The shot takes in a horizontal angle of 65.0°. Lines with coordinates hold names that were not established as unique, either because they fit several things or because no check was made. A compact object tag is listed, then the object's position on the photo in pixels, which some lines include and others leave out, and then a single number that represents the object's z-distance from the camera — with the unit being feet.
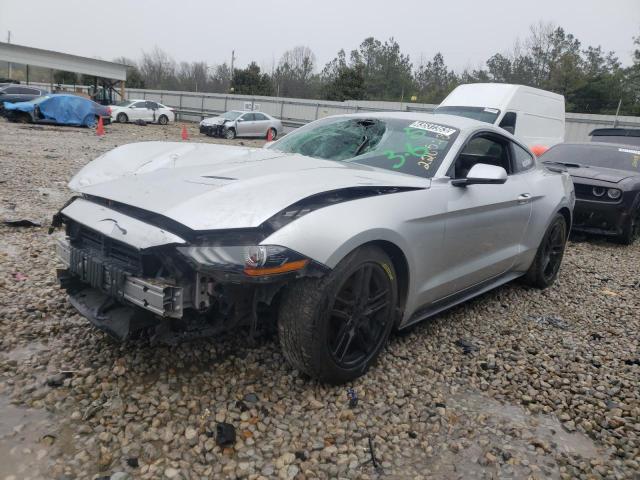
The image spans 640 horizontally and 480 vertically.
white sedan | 81.35
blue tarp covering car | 61.52
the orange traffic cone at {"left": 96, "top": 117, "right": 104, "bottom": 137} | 57.47
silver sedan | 73.41
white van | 33.60
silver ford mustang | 7.57
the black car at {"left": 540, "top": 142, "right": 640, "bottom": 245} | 21.90
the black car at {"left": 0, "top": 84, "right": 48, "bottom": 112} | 67.15
